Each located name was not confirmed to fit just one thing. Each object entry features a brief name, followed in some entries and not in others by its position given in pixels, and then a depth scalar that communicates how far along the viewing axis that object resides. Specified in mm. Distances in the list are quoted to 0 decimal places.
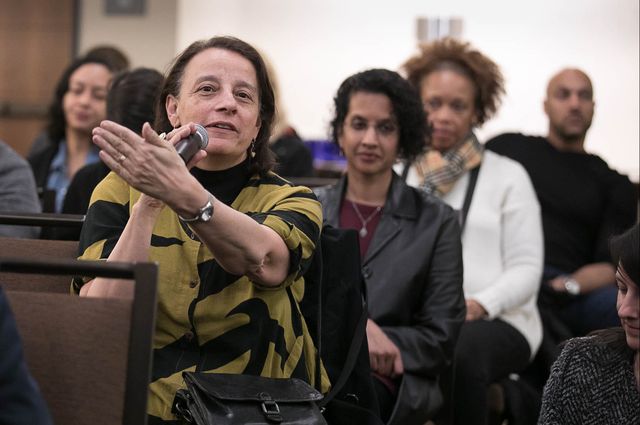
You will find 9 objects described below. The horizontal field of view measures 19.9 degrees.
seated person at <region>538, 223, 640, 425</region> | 3359
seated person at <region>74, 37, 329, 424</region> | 3434
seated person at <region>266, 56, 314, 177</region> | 8438
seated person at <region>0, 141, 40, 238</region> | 5661
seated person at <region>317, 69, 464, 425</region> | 4994
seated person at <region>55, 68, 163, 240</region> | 5599
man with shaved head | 6790
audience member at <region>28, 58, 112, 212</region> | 7402
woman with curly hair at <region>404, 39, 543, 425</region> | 5765
